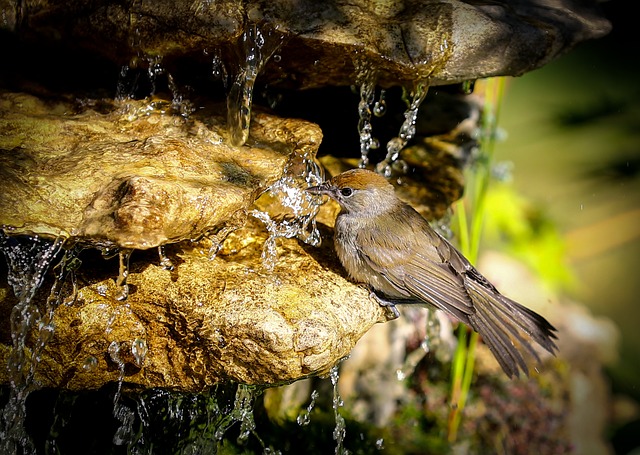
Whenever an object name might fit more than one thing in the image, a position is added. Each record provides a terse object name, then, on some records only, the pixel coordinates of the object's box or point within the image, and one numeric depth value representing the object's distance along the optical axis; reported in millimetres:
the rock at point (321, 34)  6305
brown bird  7043
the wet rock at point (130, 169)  5375
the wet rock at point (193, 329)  5613
